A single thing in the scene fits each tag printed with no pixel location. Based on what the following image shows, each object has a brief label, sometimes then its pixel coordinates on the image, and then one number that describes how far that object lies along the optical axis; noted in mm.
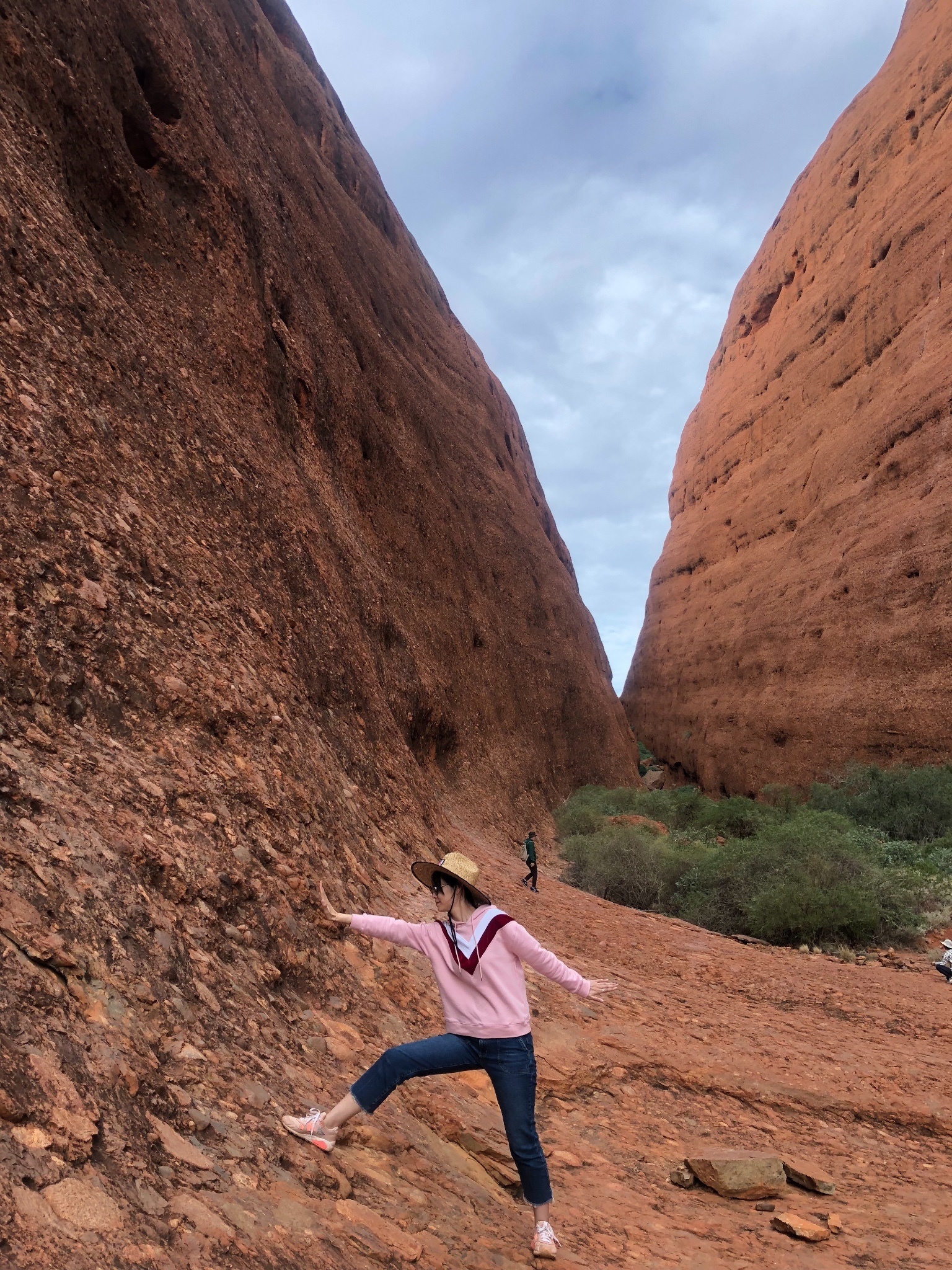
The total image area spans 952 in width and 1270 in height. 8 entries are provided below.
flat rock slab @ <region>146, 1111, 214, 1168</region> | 2150
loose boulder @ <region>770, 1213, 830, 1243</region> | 3199
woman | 2605
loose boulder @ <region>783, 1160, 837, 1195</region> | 3729
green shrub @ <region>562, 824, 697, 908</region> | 12258
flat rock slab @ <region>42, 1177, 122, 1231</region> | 1620
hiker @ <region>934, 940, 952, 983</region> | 8024
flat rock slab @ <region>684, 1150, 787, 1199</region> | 3574
